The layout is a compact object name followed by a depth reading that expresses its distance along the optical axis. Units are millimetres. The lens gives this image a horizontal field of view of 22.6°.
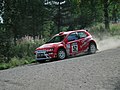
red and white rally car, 18453
